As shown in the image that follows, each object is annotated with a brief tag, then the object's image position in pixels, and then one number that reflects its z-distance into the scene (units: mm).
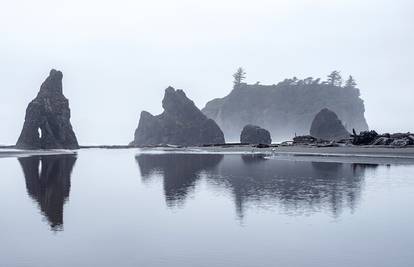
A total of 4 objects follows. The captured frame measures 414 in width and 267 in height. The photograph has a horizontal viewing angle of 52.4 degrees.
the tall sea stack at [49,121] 143000
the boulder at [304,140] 122544
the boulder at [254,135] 173138
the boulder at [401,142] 80269
